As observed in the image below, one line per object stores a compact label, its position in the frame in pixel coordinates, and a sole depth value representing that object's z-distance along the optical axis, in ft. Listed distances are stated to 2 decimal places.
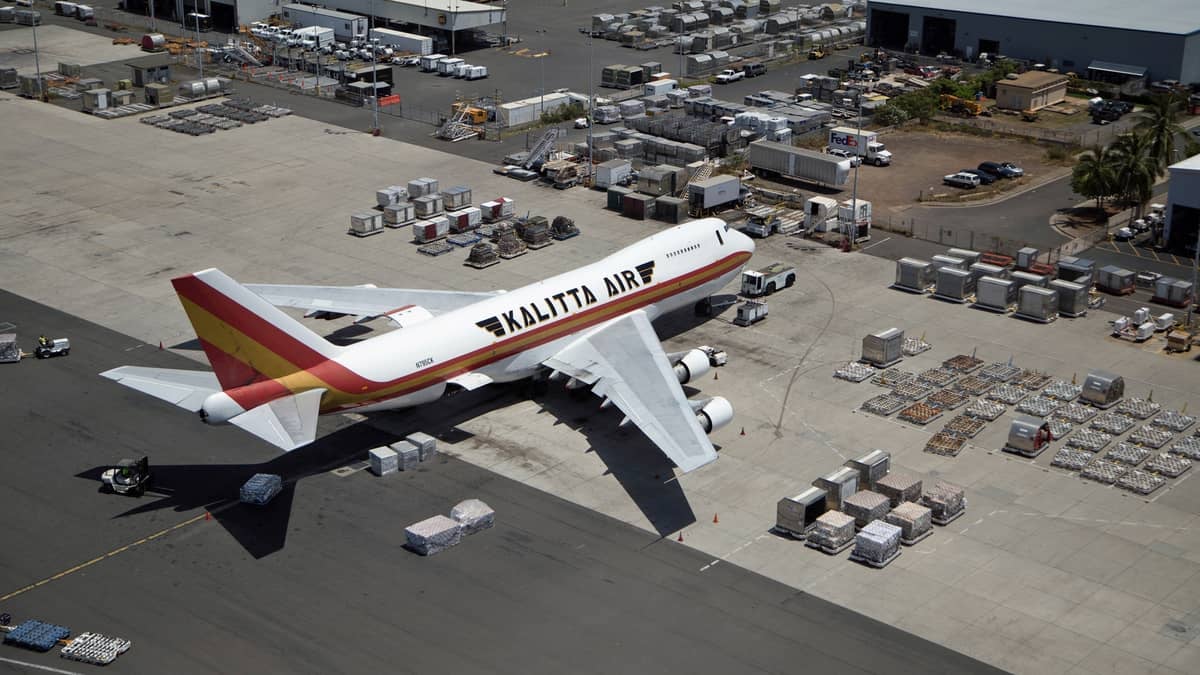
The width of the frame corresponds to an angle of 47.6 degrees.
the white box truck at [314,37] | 520.83
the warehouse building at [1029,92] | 454.81
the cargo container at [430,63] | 497.46
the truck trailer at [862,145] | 397.39
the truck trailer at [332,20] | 535.60
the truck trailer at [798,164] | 370.73
